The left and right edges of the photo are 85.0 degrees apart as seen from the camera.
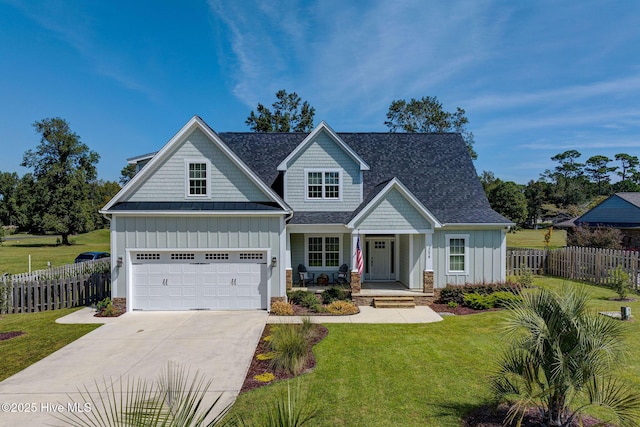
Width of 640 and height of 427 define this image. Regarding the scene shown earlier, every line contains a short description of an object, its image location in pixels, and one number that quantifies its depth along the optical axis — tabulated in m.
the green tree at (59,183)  48.47
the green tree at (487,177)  58.62
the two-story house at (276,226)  14.43
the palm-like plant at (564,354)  4.93
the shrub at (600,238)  23.00
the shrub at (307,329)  10.59
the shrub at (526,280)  17.06
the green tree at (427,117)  37.06
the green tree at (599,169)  102.92
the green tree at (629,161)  106.75
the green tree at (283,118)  40.41
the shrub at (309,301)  14.73
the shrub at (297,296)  15.19
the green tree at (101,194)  68.41
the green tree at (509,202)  44.66
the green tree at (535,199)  74.69
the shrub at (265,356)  9.38
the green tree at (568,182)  76.19
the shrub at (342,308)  14.20
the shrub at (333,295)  15.32
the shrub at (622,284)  14.84
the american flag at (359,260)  15.51
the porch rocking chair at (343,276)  17.65
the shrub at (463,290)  15.64
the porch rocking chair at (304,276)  17.31
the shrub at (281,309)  14.00
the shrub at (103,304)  14.20
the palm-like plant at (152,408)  2.70
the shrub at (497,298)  14.73
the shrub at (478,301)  14.65
